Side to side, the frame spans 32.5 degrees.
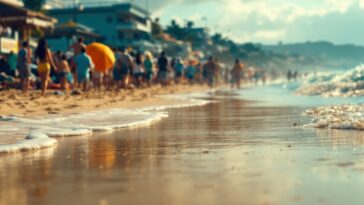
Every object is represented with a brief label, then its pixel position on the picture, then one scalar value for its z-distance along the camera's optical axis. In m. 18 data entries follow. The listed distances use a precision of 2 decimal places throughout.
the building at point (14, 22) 30.81
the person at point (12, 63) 23.05
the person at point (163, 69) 27.16
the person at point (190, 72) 38.47
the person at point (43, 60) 16.11
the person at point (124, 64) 22.59
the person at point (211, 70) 37.07
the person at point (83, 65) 18.56
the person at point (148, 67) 28.33
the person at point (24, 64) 17.73
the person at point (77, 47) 19.37
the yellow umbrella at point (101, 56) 20.84
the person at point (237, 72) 37.97
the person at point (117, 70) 22.85
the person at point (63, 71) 20.09
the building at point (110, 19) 77.69
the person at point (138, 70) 25.28
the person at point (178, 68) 34.35
